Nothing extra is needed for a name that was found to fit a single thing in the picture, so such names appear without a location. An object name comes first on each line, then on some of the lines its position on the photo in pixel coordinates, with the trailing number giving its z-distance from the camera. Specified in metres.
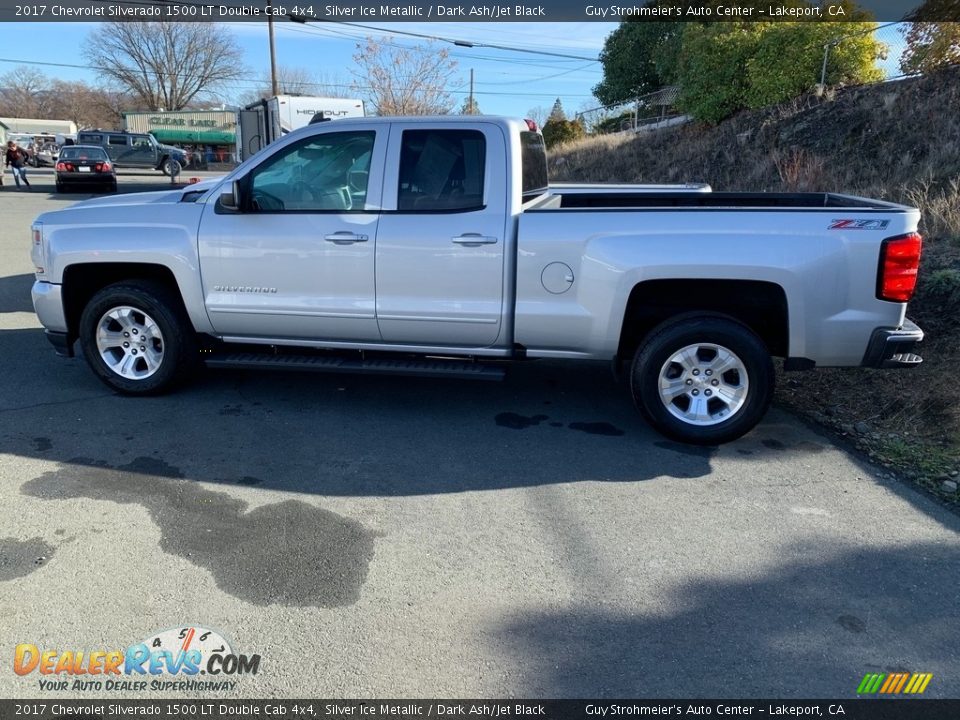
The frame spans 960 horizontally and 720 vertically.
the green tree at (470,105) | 45.03
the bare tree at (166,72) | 71.75
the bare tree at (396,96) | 34.34
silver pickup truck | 4.48
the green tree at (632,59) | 25.64
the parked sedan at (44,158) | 49.19
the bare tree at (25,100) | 99.31
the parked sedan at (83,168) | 25.09
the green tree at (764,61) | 14.27
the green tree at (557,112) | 40.31
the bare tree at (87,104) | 84.88
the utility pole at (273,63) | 35.27
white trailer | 19.58
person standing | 26.59
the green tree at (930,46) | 11.79
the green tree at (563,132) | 29.30
